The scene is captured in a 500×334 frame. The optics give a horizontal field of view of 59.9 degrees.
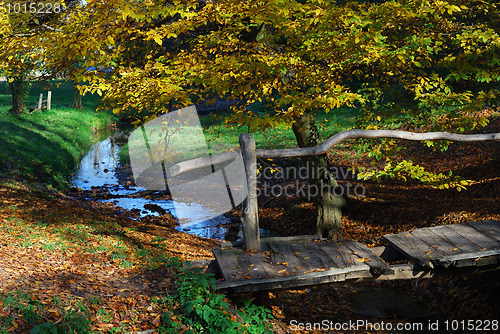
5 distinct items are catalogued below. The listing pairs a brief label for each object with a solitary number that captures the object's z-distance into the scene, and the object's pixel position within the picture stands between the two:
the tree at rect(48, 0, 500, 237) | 6.74
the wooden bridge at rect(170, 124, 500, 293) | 5.31
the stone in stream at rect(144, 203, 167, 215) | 13.92
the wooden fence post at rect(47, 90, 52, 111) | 26.11
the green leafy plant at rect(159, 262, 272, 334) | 4.80
